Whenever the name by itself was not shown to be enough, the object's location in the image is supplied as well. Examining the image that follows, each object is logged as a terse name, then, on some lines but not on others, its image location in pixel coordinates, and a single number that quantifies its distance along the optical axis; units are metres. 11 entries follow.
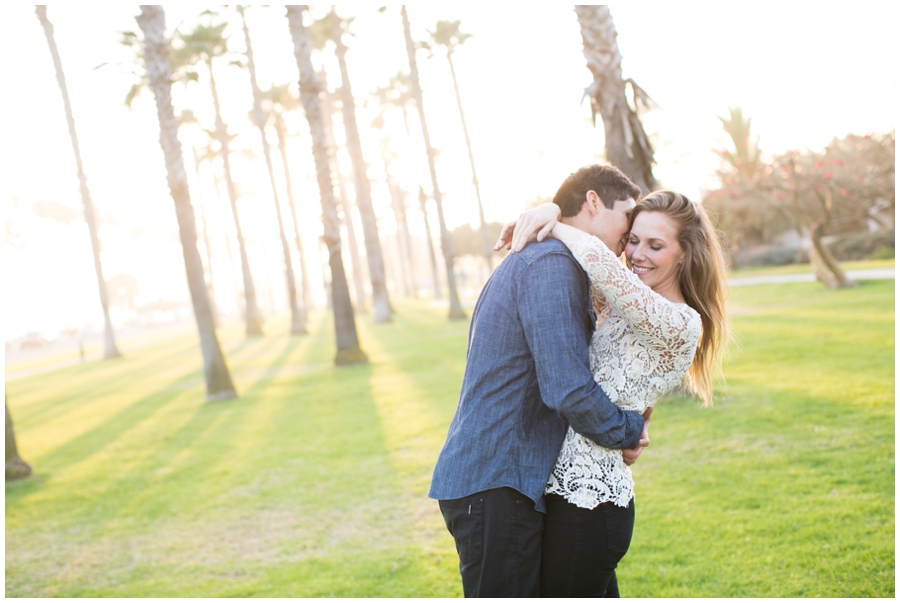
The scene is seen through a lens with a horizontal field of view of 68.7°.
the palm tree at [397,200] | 50.28
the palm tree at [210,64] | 26.67
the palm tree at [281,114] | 33.03
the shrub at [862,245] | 25.81
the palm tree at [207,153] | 40.00
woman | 2.21
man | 2.15
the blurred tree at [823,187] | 17.88
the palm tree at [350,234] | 40.00
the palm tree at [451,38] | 29.67
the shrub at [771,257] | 31.58
